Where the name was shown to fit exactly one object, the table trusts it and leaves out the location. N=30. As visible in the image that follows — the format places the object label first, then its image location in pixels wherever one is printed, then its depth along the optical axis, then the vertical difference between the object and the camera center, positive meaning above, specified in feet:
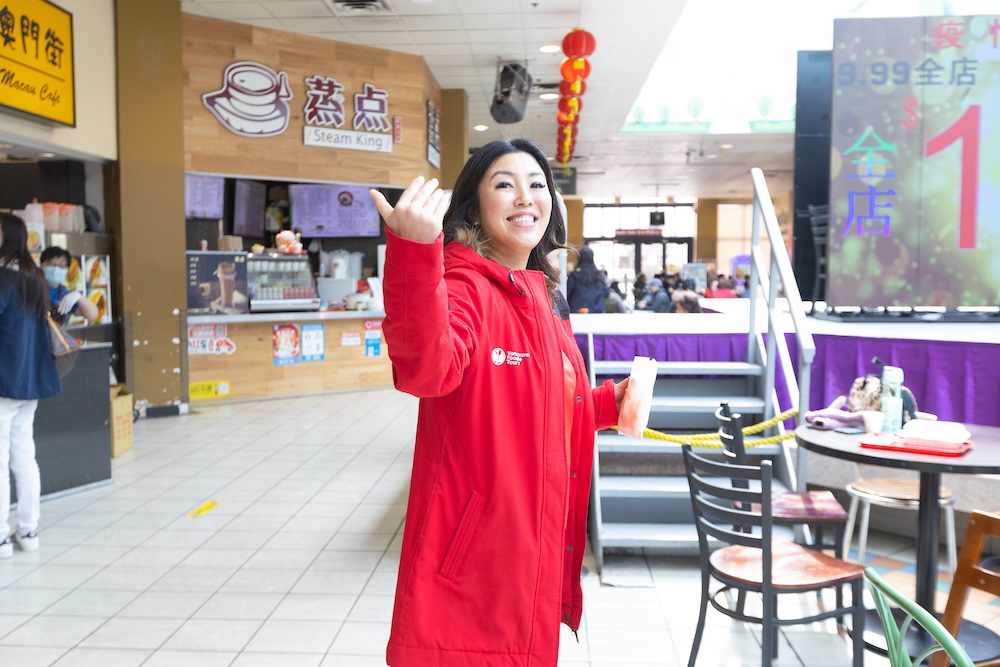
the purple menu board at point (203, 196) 27.50 +3.04
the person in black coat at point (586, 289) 24.42 -0.06
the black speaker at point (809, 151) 27.45 +4.65
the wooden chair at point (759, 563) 8.04 -2.98
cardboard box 19.94 -3.39
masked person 18.12 -0.15
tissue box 27.76 +1.39
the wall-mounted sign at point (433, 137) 33.96 +6.43
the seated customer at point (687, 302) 28.19 -0.51
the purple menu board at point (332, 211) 31.58 +2.95
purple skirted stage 13.91 -1.30
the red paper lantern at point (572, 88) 29.54 +7.35
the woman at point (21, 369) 13.03 -1.39
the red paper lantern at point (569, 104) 32.89 +7.43
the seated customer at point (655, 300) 36.47 -0.61
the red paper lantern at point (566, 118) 34.55 +7.26
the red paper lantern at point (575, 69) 28.22 +7.66
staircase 12.75 -2.32
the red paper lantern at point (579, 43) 27.50 +8.28
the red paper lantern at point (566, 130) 38.96 +7.61
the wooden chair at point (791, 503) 9.90 -2.78
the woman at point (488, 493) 4.23 -1.10
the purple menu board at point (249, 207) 30.48 +2.96
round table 8.54 -1.86
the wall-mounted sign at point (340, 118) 29.43 +6.21
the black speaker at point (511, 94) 31.71 +7.59
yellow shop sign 18.75 +5.50
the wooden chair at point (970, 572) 6.52 -2.29
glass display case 28.37 +0.07
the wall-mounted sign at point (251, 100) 27.40 +6.32
